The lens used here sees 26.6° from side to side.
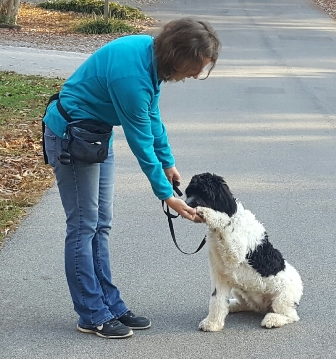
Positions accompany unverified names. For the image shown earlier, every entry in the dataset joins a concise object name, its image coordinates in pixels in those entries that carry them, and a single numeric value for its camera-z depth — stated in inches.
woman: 149.3
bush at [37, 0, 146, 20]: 993.5
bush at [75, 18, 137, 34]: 872.9
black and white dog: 163.3
